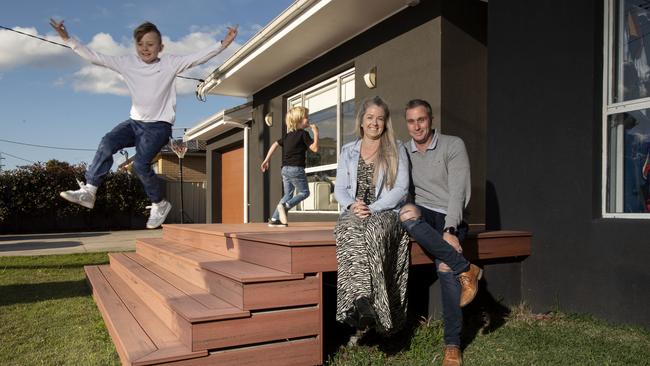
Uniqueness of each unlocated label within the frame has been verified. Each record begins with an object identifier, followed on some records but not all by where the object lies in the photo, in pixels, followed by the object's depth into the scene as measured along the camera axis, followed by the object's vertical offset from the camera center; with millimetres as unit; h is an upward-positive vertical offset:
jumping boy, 2770 +433
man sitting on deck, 3311 -234
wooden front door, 12500 -223
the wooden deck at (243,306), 3006 -844
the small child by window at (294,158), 5809 +218
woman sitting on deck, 3102 -323
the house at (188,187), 17438 -346
